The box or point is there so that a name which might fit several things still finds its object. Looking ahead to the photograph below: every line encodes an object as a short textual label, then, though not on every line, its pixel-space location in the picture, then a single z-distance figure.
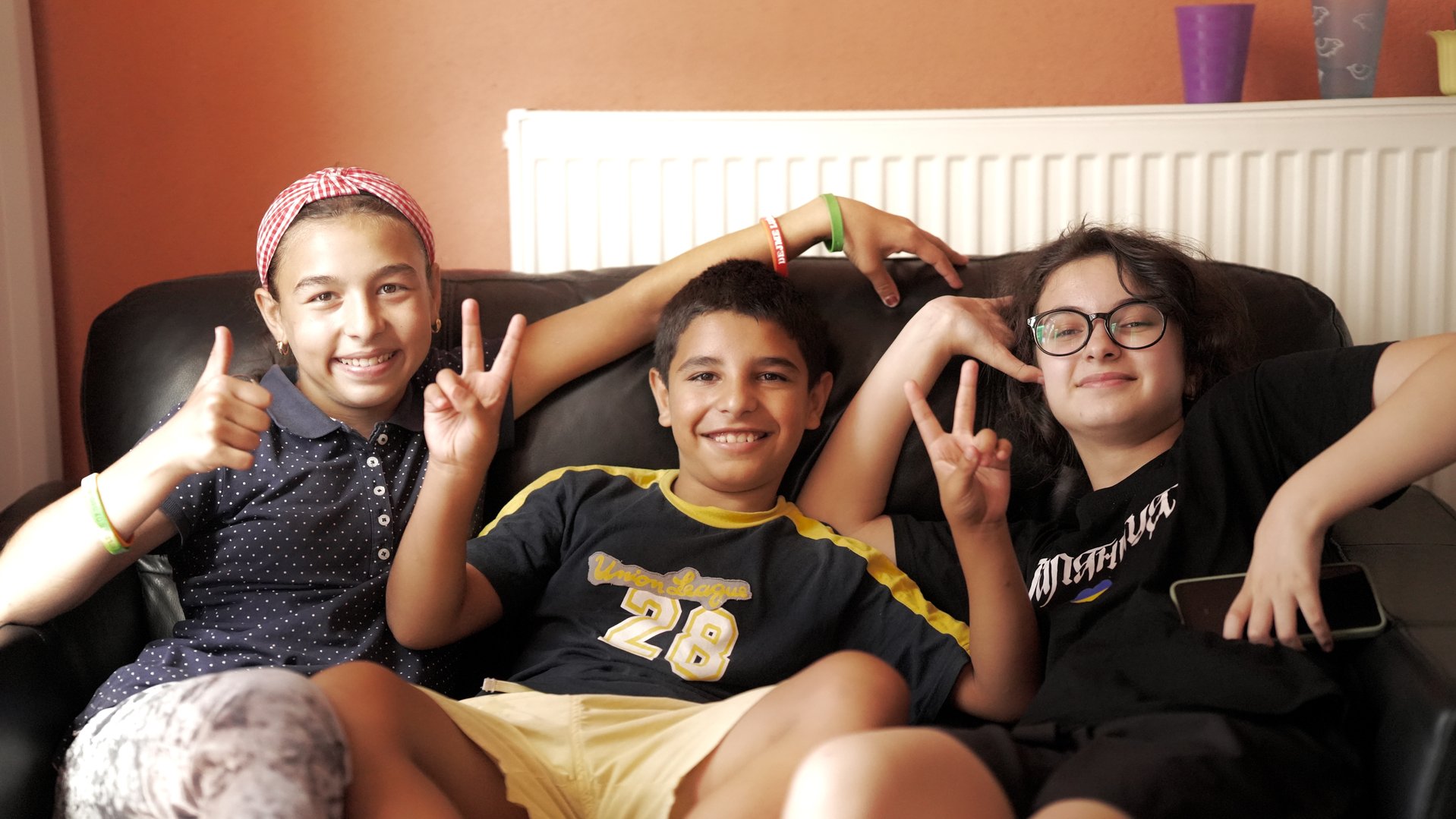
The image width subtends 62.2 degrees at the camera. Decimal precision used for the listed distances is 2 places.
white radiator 2.15
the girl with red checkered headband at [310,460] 1.19
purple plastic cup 2.06
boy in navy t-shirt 1.07
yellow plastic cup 2.11
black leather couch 1.17
